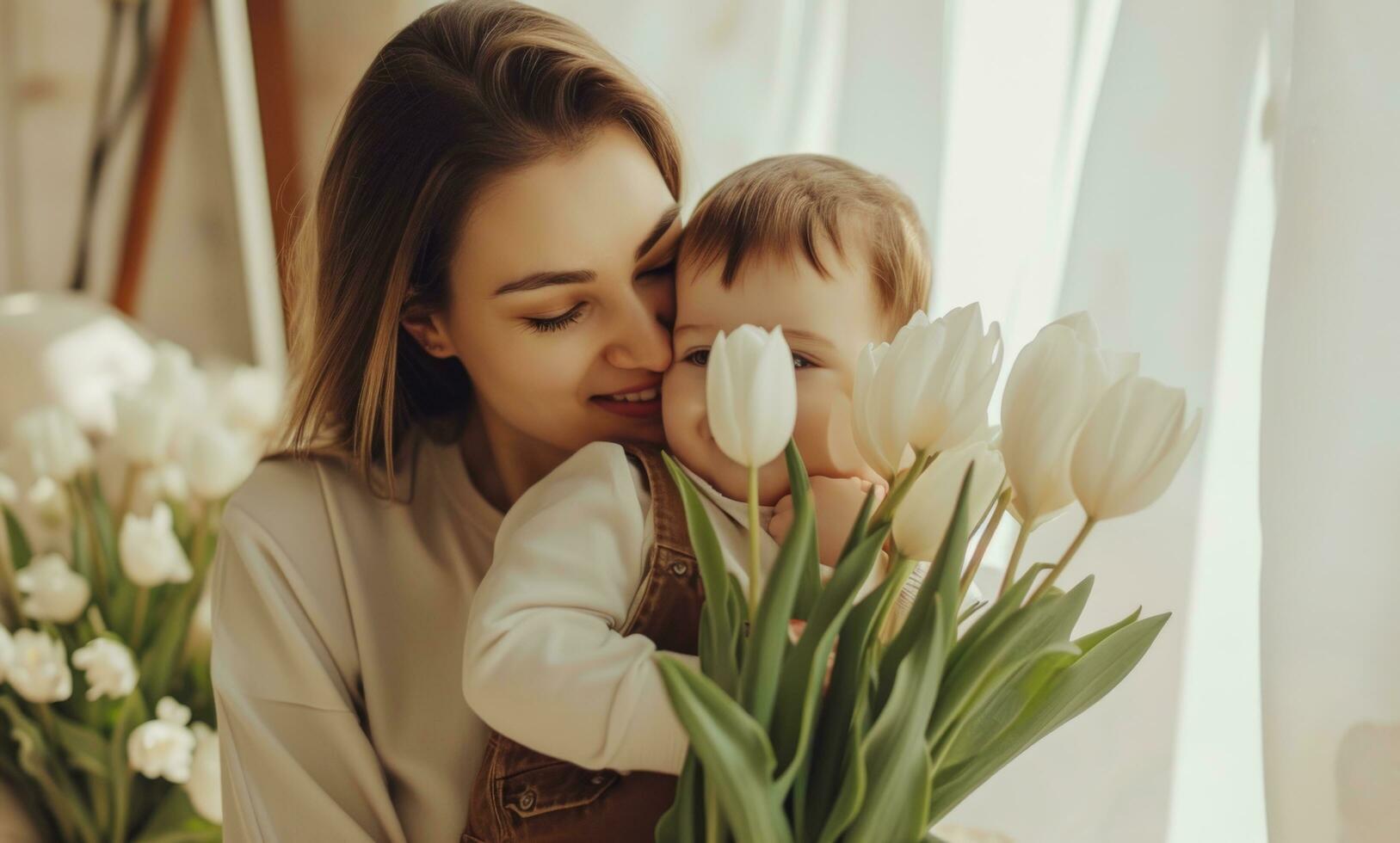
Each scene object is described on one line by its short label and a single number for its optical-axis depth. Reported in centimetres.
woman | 109
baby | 76
